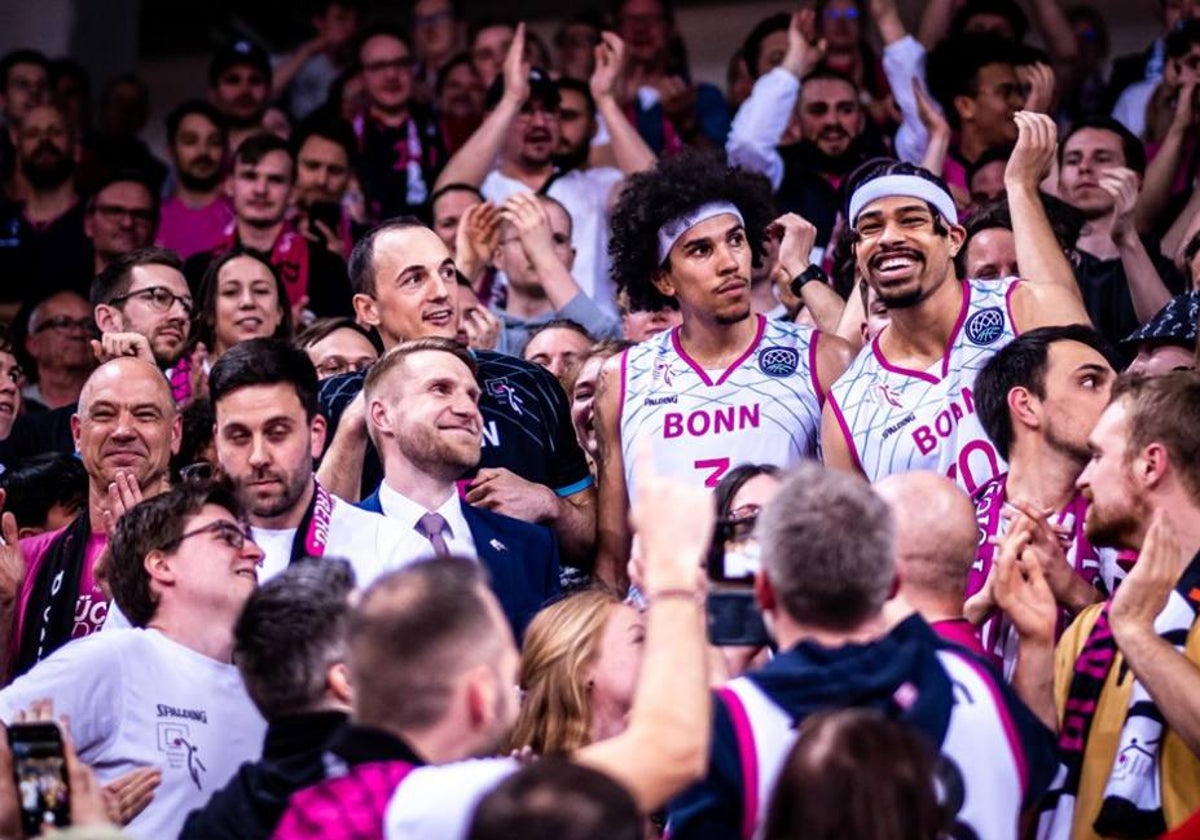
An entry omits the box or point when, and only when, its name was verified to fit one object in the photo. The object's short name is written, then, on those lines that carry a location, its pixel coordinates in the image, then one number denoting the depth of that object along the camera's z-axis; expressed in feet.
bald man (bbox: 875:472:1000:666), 16.24
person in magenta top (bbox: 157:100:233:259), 35.96
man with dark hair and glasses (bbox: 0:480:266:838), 17.95
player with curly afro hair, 23.39
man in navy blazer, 22.06
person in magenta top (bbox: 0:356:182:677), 22.18
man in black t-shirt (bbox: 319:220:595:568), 23.71
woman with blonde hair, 17.72
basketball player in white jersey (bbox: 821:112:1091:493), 22.65
